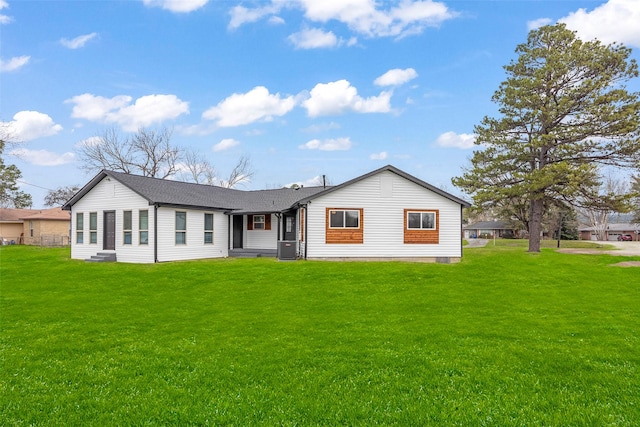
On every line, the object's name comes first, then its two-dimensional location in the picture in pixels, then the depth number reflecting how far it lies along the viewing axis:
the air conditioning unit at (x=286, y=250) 20.67
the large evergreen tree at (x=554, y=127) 24.77
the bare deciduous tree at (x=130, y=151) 42.19
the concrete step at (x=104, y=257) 20.76
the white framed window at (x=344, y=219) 20.36
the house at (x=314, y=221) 20.17
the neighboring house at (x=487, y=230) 72.00
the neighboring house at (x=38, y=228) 38.62
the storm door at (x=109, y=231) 21.44
